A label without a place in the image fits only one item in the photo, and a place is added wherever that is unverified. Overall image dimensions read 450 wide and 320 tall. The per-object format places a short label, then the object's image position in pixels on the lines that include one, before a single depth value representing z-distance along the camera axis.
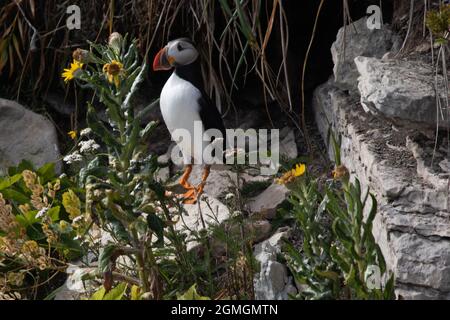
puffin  6.24
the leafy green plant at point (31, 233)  5.62
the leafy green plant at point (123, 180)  4.96
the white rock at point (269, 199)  6.37
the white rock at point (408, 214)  4.67
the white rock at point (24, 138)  7.53
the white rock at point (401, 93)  5.21
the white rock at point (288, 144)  7.19
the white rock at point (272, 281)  4.90
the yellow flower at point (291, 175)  4.73
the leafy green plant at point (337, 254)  4.56
